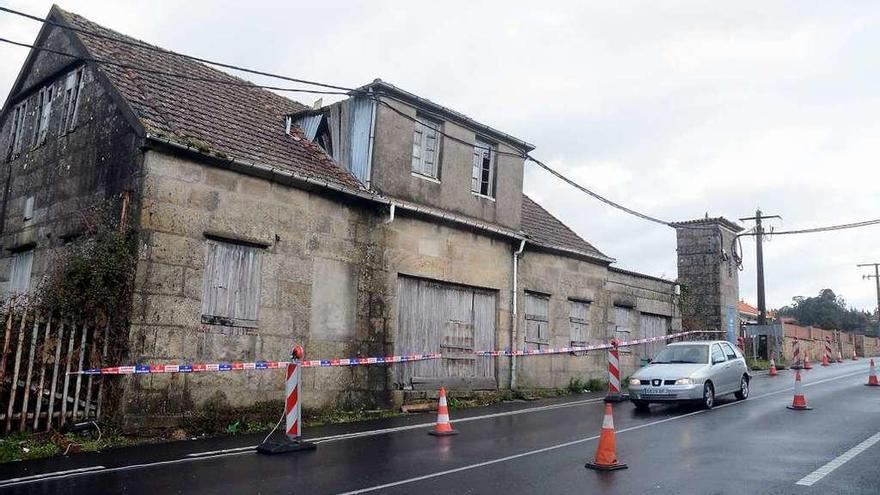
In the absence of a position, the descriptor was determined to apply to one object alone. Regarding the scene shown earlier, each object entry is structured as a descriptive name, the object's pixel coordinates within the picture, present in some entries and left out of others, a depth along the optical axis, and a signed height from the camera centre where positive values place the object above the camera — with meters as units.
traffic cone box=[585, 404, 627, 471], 8.13 -1.09
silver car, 13.92 -0.28
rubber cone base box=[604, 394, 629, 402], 16.14 -0.90
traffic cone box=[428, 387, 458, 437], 11.21 -1.16
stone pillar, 27.31 +3.57
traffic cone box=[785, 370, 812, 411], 13.62 -0.68
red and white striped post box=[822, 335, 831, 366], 31.67 +0.78
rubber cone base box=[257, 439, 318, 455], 9.49 -1.36
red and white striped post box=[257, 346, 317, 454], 9.77 -0.85
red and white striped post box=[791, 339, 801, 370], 27.88 +0.43
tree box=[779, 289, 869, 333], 66.44 +5.26
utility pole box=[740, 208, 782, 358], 31.73 +4.58
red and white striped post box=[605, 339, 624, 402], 16.55 -0.33
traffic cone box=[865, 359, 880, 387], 18.82 -0.27
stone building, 11.84 +2.61
